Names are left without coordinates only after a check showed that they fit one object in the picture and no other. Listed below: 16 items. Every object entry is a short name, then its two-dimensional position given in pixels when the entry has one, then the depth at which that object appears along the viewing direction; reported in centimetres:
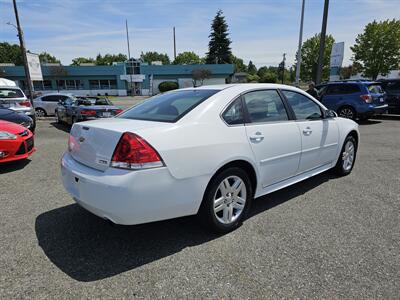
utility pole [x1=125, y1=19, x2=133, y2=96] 5404
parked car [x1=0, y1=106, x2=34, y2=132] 671
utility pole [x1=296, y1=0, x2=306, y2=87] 1816
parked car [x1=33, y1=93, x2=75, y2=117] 1556
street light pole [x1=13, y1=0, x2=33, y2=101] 1455
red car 517
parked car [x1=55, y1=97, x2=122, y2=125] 977
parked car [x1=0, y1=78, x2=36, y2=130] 1003
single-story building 5000
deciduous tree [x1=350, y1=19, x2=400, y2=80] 3034
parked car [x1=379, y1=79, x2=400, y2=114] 1334
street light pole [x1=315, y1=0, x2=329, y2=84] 1532
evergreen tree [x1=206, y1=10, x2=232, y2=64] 6347
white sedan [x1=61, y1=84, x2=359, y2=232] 242
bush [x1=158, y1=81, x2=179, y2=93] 4775
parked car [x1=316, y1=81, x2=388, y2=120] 1152
